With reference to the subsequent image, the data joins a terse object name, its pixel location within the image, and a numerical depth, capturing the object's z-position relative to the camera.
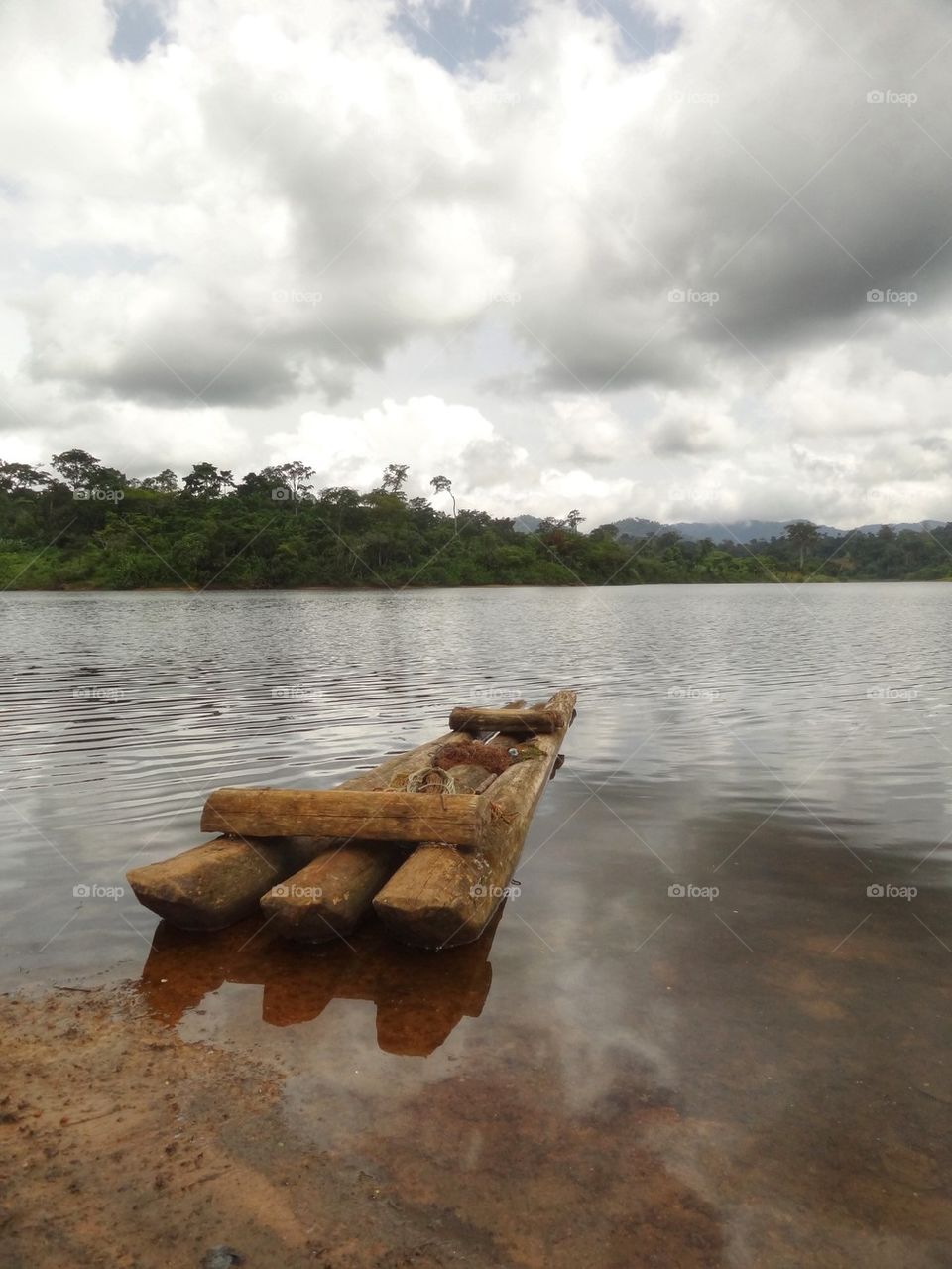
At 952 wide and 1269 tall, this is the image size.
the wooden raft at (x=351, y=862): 5.72
